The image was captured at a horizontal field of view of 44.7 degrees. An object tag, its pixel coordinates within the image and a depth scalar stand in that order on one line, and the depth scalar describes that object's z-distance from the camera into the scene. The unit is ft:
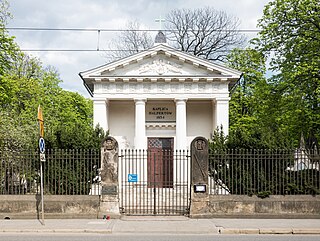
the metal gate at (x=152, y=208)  48.34
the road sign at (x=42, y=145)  40.89
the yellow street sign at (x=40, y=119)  40.42
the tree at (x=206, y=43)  134.21
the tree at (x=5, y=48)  72.95
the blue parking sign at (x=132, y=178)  53.04
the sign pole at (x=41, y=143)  40.50
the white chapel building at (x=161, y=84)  80.28
